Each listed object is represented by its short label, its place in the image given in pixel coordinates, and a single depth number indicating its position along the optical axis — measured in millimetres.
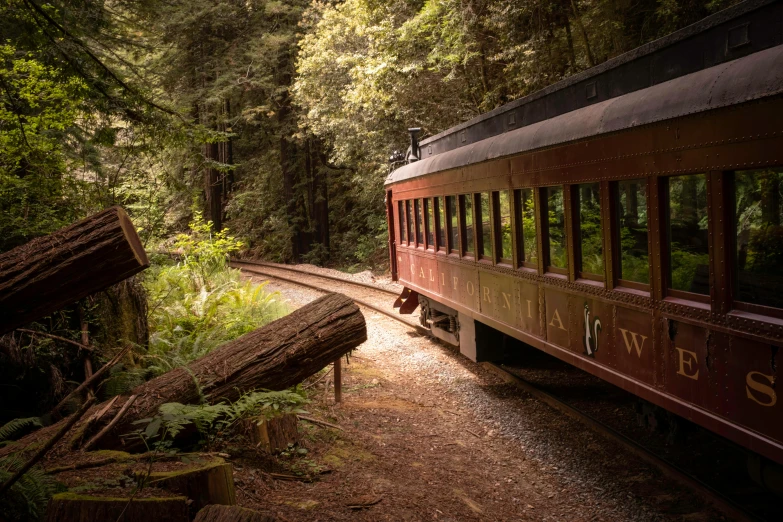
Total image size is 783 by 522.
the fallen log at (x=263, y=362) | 5613
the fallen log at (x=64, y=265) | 4867
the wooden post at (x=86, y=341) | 6859
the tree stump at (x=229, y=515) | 3436
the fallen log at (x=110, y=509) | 3523
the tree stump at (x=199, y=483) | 4102
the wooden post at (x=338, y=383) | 7735
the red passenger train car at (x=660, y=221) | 3865
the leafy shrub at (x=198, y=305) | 8594
